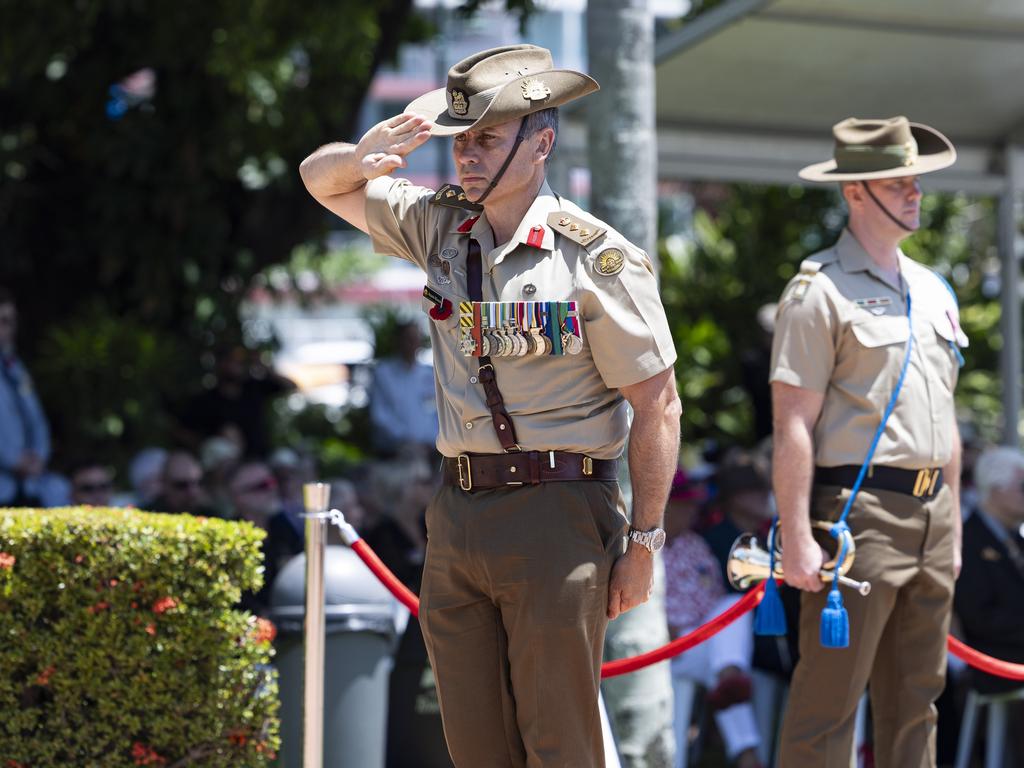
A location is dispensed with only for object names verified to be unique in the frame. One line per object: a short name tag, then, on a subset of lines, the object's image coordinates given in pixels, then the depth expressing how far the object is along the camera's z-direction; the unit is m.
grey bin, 10.09
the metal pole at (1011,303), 19.27
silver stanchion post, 8.73
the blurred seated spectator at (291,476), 16.41
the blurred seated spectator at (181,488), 15.56
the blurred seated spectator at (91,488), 15.82
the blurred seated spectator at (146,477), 17.42
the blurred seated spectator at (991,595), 12.21
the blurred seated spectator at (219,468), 16.28
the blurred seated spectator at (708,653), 12.45
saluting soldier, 7.03
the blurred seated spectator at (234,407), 22.44
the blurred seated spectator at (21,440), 17.53
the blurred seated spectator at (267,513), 12.64
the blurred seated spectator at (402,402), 23.11
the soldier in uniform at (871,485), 8.73
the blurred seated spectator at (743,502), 14.70
